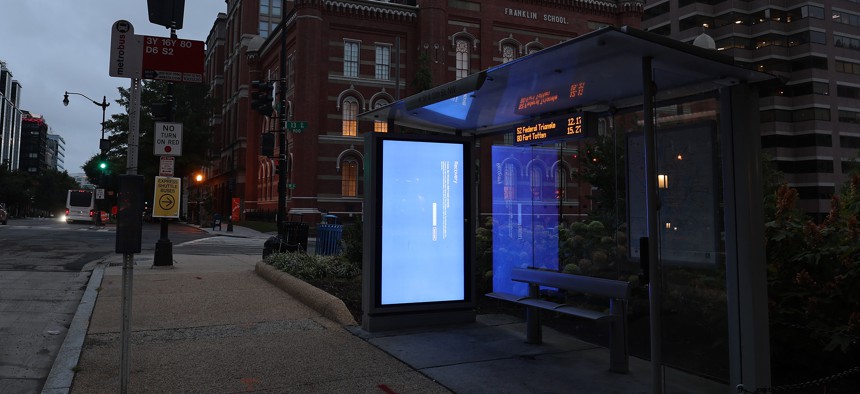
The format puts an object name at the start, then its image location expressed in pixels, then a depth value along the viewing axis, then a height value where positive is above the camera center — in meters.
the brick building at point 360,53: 39.38 +12.38
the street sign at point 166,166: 10.34 +0.97
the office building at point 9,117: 155.12 +29.24
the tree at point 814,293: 4.75 -0.63
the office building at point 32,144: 179.12 +23.81
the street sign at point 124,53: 4.77 +1.40
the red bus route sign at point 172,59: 5.09 +1.48
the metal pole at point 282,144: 16.05 +2.26
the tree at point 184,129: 52.78 +8.83
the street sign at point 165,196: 8.82 +0.35
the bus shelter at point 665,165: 4.37 +0.49
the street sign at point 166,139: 8.84 +1.24
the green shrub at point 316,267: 11.25 -0.99
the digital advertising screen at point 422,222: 7.15 -0.03
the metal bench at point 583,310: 5.36 -0.92
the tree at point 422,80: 18.06 +4.55
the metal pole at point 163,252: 14.26 -0.86
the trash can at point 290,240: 14.52 -0.58
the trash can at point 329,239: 15.41 -0.56
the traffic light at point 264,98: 16.28 +3.52
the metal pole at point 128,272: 4.43 -0.44
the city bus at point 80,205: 48.84 +1.07
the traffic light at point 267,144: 16.27 +2.16
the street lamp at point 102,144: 33.66 +4.50
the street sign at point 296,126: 17.43 +2.92
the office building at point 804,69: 65.62 +18.30
